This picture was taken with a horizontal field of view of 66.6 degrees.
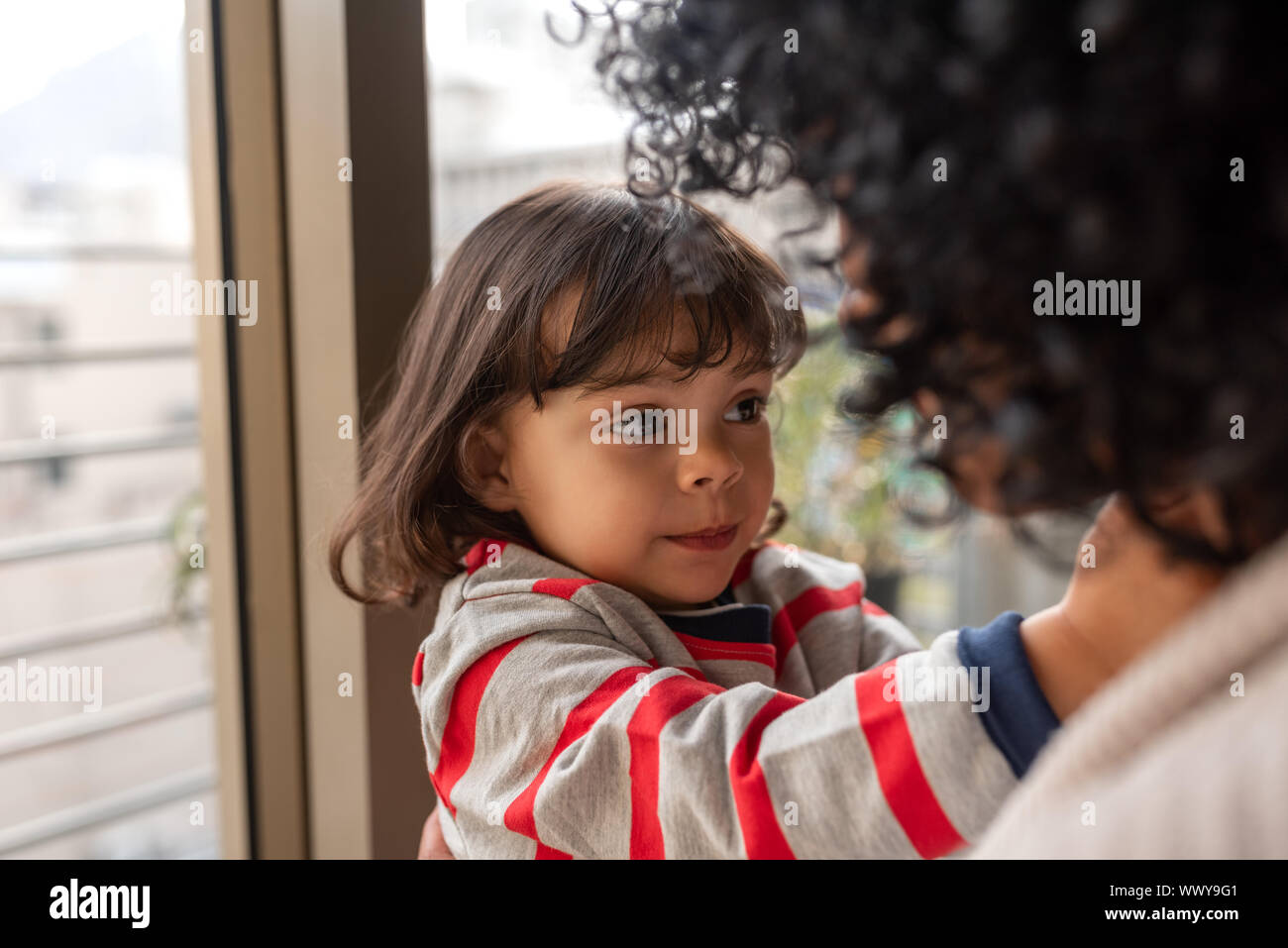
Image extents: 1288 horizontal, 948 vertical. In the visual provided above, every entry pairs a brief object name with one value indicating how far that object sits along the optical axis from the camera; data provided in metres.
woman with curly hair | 0.40
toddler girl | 0.60
